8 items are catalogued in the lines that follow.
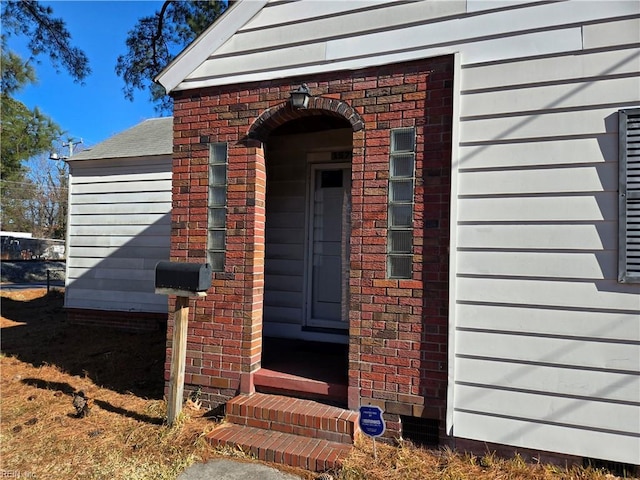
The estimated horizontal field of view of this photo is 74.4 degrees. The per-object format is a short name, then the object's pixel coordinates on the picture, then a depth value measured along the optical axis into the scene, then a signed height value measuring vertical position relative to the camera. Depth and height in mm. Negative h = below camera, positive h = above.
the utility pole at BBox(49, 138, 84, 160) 26212 +6894
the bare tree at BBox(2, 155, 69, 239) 33219 +3523
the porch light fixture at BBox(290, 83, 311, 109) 3596 +1336
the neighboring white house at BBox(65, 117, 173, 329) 7102 +317
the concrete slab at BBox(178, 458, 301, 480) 2904 -1547
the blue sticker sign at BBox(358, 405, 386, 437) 2949 -1169
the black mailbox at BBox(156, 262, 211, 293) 3426 -211
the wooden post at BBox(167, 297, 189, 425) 3580 -932
